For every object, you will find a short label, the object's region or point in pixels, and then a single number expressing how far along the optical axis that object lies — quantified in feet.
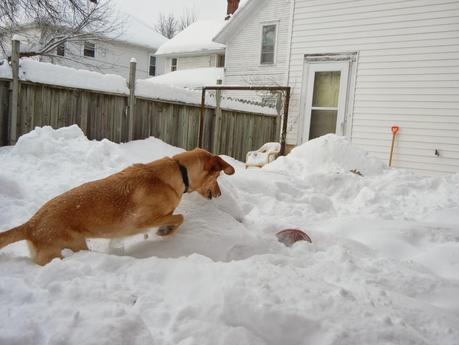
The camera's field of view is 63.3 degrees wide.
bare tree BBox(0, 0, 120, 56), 57.80
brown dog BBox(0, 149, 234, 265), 8.37
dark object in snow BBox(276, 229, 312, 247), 11.68
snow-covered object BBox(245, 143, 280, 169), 32.36
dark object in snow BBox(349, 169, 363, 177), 23.28
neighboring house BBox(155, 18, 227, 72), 75.20
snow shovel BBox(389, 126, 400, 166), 29.79
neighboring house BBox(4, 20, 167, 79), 74.02
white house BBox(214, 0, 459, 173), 28.32
